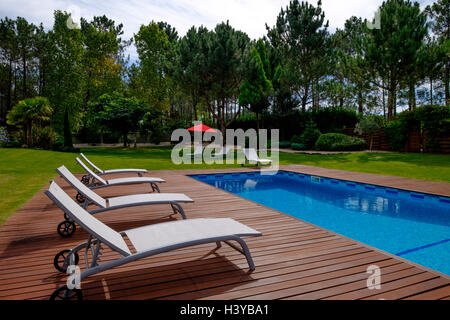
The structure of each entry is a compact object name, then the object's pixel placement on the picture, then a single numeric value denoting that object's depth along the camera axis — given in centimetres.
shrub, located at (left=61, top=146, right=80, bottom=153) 2028
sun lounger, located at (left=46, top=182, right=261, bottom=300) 236
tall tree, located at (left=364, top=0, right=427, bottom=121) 1861
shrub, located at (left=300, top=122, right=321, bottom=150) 2202
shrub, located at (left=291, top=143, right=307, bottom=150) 2191
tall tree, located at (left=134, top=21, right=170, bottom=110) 3209
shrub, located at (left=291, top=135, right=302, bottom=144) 2296
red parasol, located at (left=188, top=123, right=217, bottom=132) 1864
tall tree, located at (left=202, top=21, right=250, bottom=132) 2117
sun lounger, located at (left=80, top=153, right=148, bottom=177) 737
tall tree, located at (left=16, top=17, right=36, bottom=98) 3042
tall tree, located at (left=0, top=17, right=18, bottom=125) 3017
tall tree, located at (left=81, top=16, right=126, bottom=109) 3080
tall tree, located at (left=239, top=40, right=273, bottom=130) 2183
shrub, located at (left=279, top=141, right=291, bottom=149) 2485
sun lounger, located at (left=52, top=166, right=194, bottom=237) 384
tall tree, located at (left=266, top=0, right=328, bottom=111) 2577
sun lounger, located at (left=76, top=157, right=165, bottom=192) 564
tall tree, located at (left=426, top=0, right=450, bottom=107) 2600
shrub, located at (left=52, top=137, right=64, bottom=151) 2025
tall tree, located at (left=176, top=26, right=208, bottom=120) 2159
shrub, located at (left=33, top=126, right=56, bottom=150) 1997
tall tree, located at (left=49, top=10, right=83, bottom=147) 2716
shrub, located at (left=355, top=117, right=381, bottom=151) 1886
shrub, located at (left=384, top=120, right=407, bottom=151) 1770
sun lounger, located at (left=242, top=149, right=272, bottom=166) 1204
